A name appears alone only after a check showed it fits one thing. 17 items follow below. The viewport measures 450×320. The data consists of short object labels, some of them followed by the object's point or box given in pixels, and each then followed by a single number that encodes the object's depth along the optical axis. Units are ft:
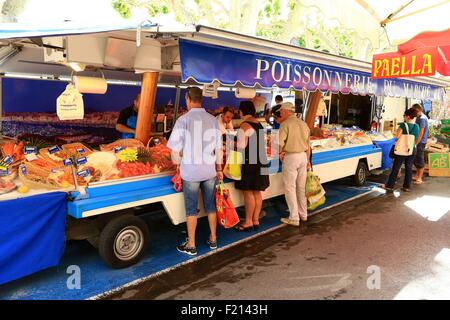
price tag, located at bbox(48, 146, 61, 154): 13.97
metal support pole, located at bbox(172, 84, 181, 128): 29.60
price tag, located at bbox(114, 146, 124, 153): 14.81
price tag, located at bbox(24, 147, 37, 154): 13.48
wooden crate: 33.63
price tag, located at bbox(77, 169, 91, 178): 12.80
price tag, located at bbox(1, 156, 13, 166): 13.24
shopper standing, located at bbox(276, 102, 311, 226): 18.20
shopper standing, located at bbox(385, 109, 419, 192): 26.27
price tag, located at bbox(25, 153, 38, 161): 13.25
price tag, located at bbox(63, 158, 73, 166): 13.01
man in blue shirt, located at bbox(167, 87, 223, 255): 14.01
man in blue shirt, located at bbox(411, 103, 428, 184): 28.14
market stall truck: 12.58
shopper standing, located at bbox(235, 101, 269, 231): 16.89
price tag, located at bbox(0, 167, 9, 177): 12.70
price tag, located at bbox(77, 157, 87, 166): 13.34
